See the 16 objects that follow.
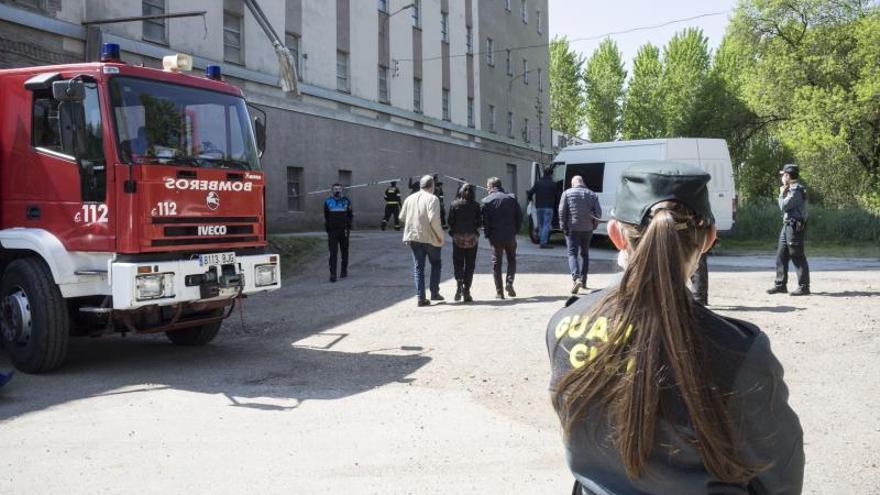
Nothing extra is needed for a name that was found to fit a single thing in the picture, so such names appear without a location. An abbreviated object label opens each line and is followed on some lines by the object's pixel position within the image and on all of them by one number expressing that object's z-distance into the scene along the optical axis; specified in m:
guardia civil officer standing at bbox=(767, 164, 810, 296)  10.80
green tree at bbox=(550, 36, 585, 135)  62.69
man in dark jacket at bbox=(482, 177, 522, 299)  11.79
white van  17.52
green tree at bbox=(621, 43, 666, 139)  54.12
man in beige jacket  11.39
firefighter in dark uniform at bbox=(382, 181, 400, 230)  24.00
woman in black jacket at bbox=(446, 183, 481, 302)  11.70
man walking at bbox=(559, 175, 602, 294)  12.10
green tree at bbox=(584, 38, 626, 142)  58.78
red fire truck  7.38
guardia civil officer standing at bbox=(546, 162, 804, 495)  1.56
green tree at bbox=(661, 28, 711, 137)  45.78
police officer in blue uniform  14.91
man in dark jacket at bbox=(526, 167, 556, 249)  19.14
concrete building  18.30
